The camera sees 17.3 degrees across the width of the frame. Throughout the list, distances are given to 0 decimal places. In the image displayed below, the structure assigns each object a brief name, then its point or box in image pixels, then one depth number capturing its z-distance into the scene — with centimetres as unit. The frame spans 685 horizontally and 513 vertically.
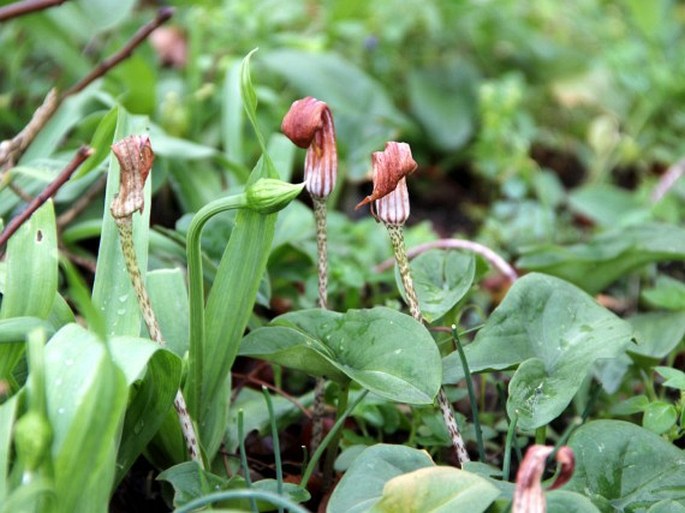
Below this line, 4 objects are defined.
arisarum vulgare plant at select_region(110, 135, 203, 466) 82
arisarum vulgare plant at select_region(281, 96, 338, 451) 84
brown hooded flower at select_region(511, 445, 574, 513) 77
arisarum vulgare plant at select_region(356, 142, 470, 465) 83
